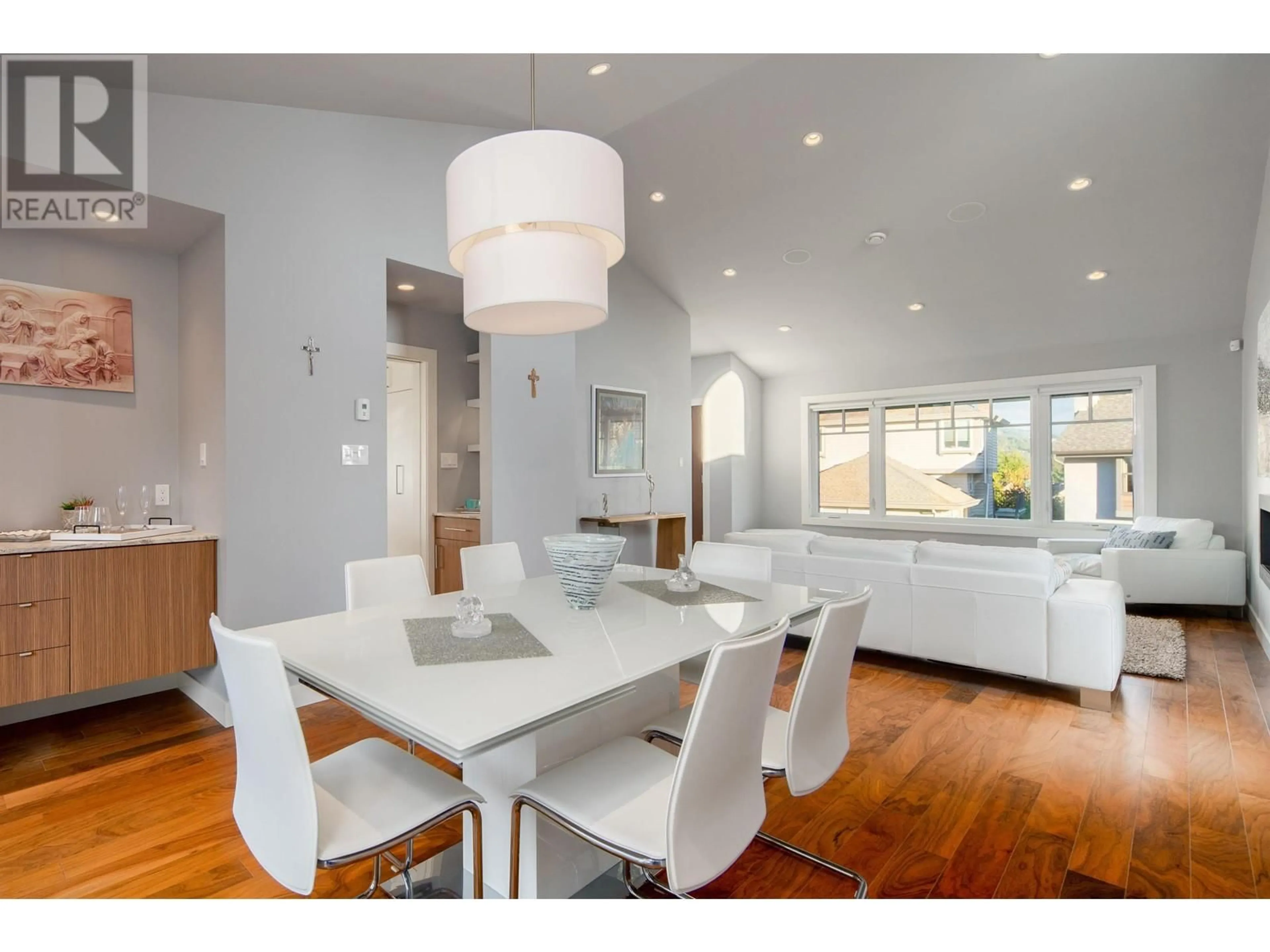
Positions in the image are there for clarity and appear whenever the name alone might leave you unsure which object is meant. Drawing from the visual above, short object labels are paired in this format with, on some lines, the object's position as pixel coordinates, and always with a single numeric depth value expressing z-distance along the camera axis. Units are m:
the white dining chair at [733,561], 2.79
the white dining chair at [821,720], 1.57
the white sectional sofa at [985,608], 3.20
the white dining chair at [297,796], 1.19
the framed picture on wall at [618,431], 5.84
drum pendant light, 1.78
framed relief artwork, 2.92
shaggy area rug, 3.77
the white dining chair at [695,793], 1.21
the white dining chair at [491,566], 2.68
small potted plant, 2.99
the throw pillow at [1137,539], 5.25
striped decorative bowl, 2.00
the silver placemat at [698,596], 2.20
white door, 4.79
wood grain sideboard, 2.57
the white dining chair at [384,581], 2.29
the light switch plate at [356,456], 3.38
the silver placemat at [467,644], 1.57
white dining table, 1.23
